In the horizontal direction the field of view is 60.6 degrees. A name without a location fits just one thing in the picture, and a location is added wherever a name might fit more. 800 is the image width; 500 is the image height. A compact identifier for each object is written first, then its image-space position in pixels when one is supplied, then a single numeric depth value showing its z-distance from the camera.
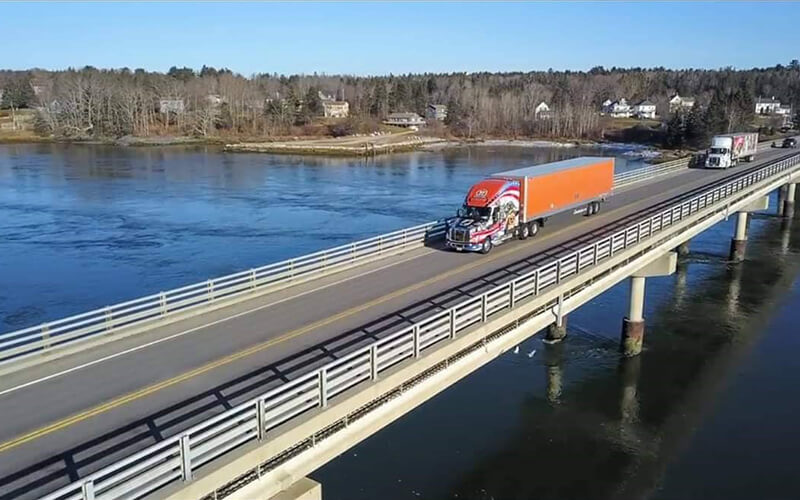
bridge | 12.86
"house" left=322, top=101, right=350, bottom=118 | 196.84
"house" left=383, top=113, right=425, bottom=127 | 187.75
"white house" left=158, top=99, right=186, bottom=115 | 168.62
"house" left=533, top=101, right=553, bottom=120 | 178.25
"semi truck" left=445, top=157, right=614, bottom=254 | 30.31
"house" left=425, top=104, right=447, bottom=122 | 194.52
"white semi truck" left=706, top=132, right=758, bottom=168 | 65.01
